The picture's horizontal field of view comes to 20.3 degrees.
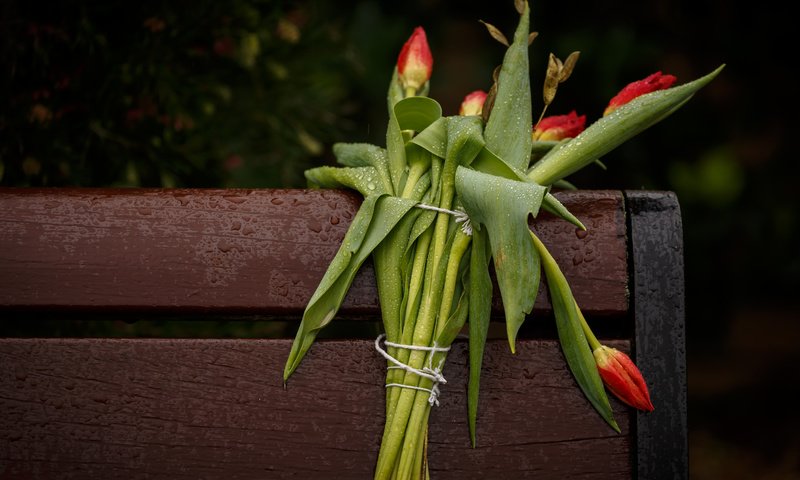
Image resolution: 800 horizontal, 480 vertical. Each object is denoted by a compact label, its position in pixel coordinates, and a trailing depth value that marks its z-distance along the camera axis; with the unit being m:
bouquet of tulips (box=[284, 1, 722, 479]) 1.65
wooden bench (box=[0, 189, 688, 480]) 1.67
